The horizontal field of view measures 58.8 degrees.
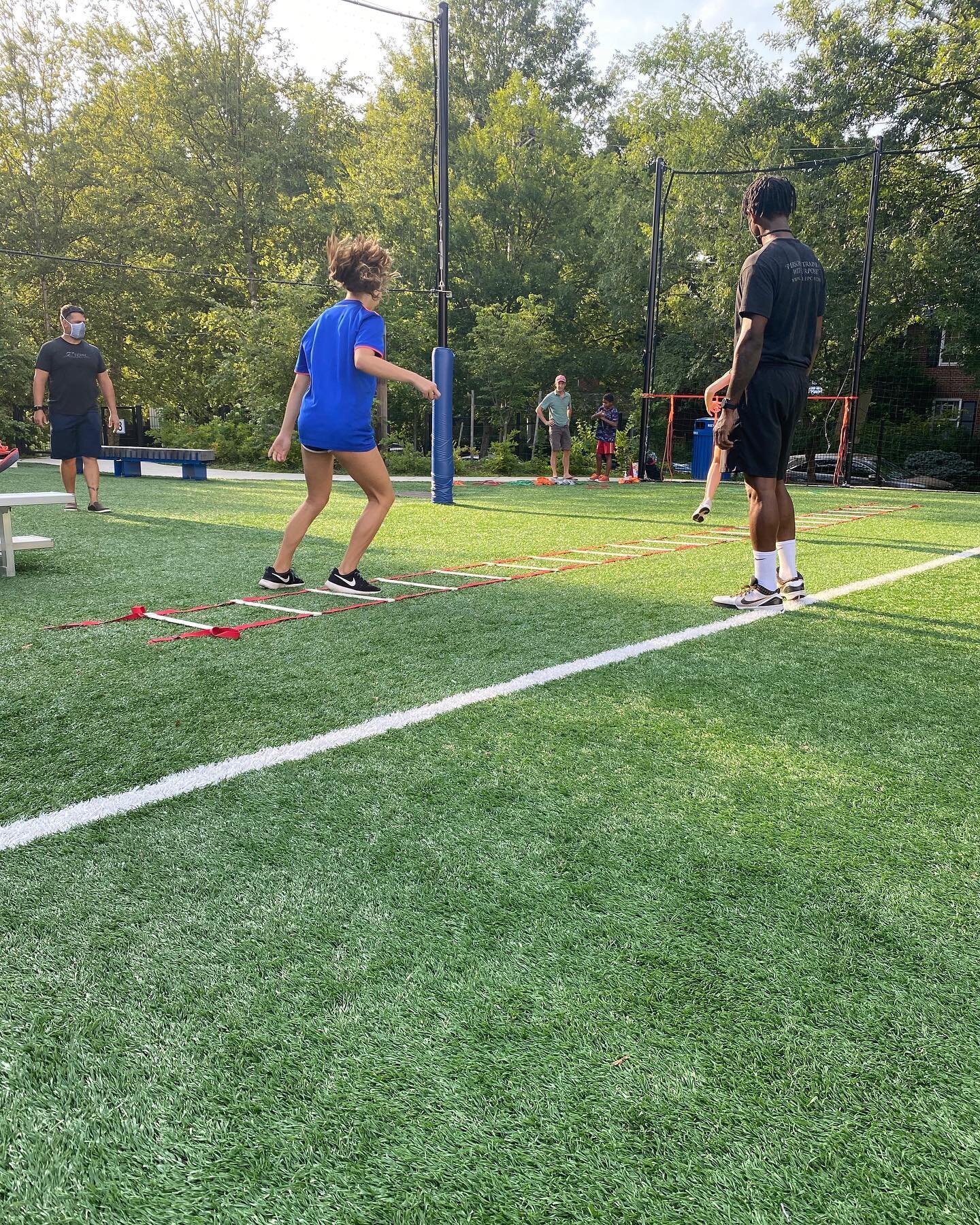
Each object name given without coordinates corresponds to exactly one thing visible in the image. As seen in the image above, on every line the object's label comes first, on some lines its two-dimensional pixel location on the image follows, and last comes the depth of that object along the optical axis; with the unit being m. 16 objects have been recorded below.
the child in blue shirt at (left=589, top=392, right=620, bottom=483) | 16.34
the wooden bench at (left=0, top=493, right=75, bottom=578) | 5.62
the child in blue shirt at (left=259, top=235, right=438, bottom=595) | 4.89
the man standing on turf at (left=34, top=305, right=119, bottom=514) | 8.94
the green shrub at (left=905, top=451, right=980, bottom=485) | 25.27
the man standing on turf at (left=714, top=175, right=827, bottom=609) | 4.74
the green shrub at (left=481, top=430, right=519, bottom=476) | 20.16
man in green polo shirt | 15.88
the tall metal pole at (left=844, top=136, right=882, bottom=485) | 17.81
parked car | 22.16
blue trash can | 19.12
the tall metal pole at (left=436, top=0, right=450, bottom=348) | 11.79
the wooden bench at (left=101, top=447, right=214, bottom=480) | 16.56
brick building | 26.86
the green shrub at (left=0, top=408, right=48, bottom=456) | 21.64
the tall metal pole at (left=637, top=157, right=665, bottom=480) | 18.70
